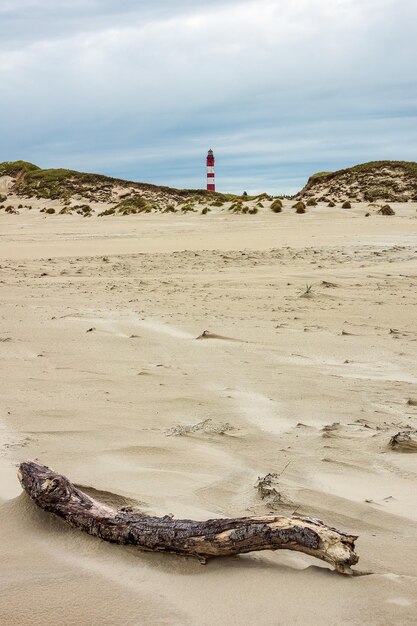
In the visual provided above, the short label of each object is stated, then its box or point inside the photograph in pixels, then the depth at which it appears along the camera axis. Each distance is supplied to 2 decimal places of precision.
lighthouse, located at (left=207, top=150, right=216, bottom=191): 46.19
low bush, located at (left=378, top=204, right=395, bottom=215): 19.52
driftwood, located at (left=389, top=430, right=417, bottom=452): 3.47
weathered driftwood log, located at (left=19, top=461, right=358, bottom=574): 2.15
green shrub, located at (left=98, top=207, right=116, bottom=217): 24.27
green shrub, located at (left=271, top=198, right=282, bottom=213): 20.95
